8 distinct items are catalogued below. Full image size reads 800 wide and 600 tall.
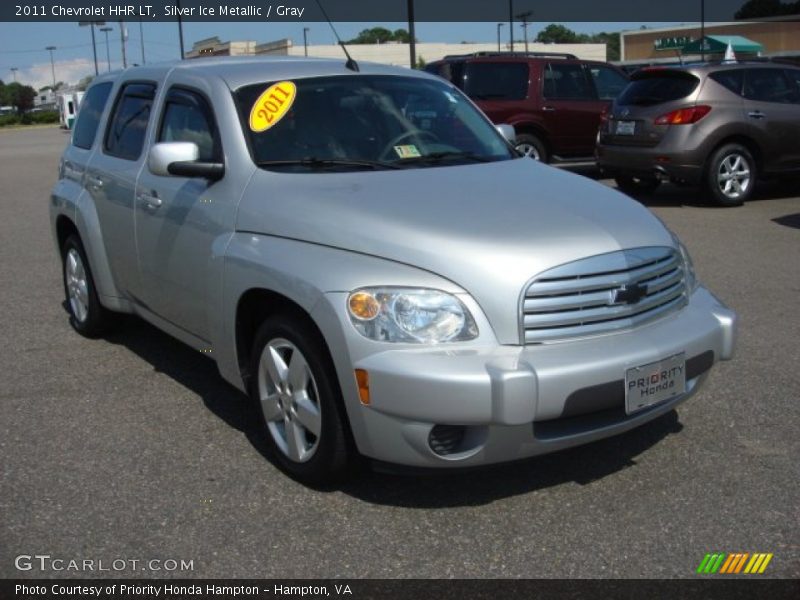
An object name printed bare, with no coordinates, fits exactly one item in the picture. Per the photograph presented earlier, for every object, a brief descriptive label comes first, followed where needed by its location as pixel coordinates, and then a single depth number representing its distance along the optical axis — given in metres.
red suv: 14.08
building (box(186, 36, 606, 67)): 48.71
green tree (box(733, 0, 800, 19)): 67.94
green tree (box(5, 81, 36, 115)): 109.25
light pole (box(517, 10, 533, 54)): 56.22
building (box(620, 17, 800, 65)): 59.84
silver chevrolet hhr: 3.43
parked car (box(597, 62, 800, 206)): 11.21
